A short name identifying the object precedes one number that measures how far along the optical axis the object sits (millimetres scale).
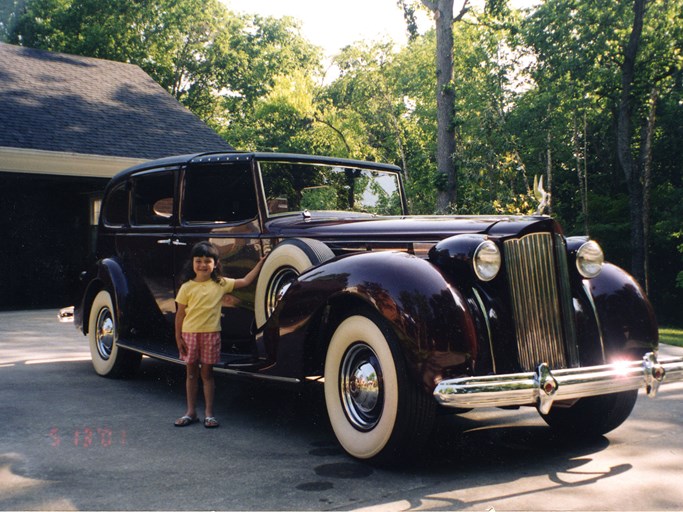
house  13828
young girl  4859
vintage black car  3674
